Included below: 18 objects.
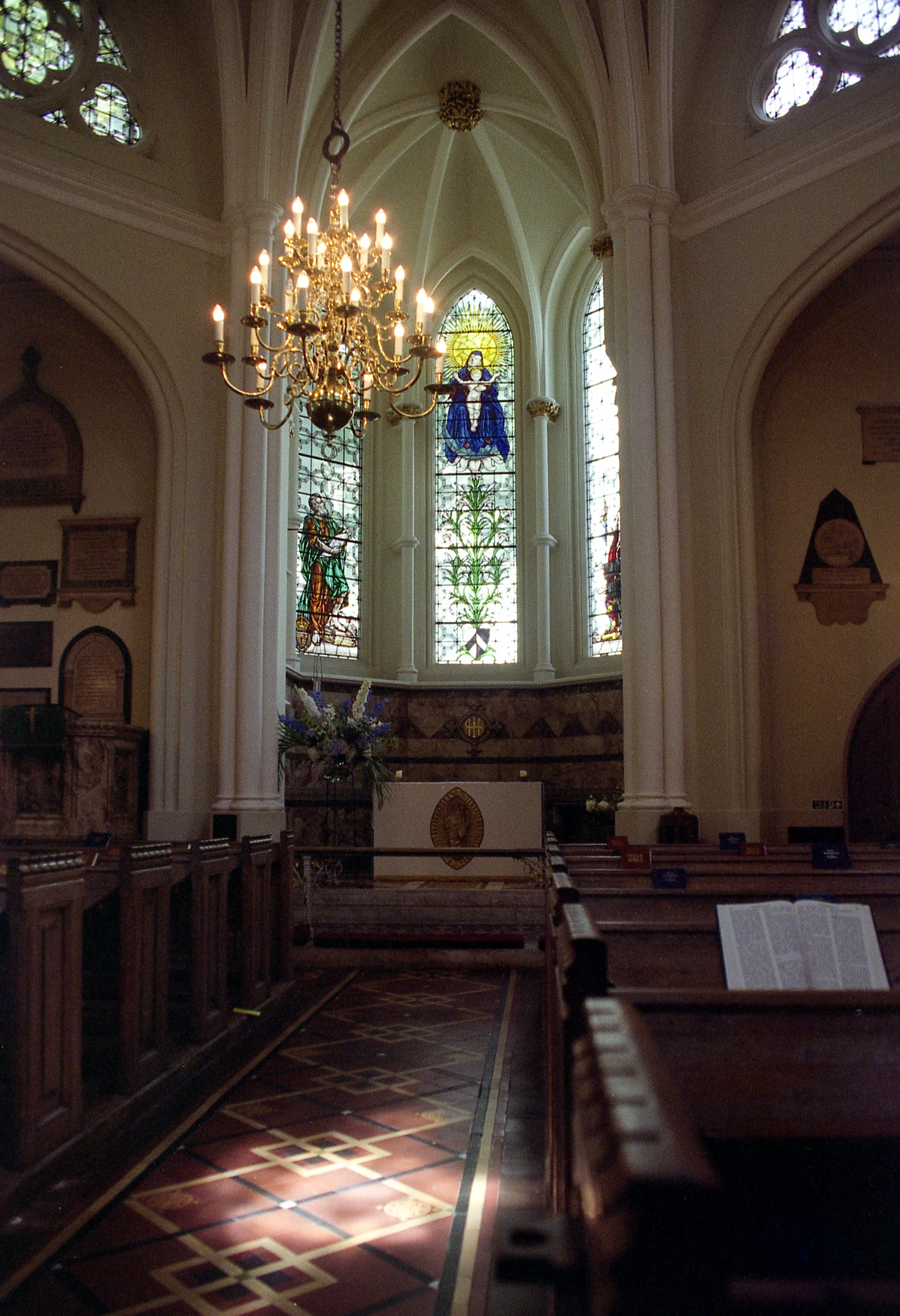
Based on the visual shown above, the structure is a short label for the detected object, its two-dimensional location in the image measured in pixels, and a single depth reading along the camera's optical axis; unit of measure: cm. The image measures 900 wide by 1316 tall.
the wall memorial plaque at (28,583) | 987
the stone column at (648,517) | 837
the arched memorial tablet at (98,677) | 938
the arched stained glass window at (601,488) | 1220
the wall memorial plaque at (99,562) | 971
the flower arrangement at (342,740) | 884
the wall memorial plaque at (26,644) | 972
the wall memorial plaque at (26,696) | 960
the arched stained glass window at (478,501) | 1299
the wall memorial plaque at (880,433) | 919
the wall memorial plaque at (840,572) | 898
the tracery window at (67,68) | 910
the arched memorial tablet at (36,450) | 1003
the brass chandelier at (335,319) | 567
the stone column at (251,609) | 870
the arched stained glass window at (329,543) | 1226
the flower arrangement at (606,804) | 1012
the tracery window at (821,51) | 848
